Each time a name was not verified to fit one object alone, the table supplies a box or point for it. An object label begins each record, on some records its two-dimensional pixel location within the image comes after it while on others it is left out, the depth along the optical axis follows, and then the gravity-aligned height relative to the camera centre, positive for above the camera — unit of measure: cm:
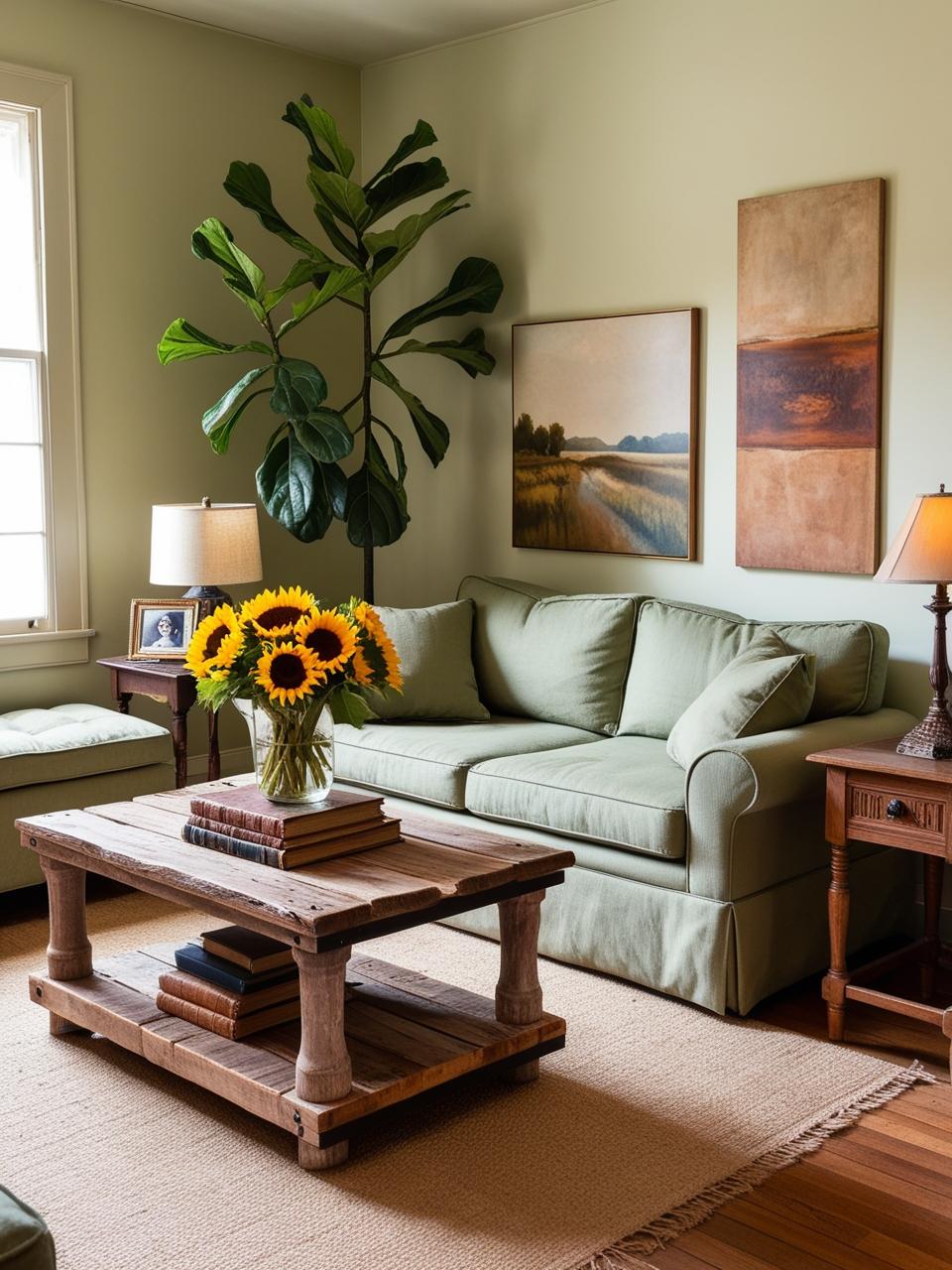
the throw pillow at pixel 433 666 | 427 -49
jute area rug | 229 -124
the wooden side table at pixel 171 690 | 429 -58
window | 450 +45
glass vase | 277 -50
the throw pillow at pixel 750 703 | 336 -48
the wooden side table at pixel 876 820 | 293 -69
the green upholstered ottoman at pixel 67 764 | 390 -76
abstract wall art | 385 +42
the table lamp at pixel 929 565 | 305 -11
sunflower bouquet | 268 -32
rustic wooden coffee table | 246 -99
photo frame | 455 -38
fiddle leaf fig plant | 448 +66
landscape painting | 439 +28
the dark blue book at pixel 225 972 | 277 -96
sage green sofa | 320 -71
